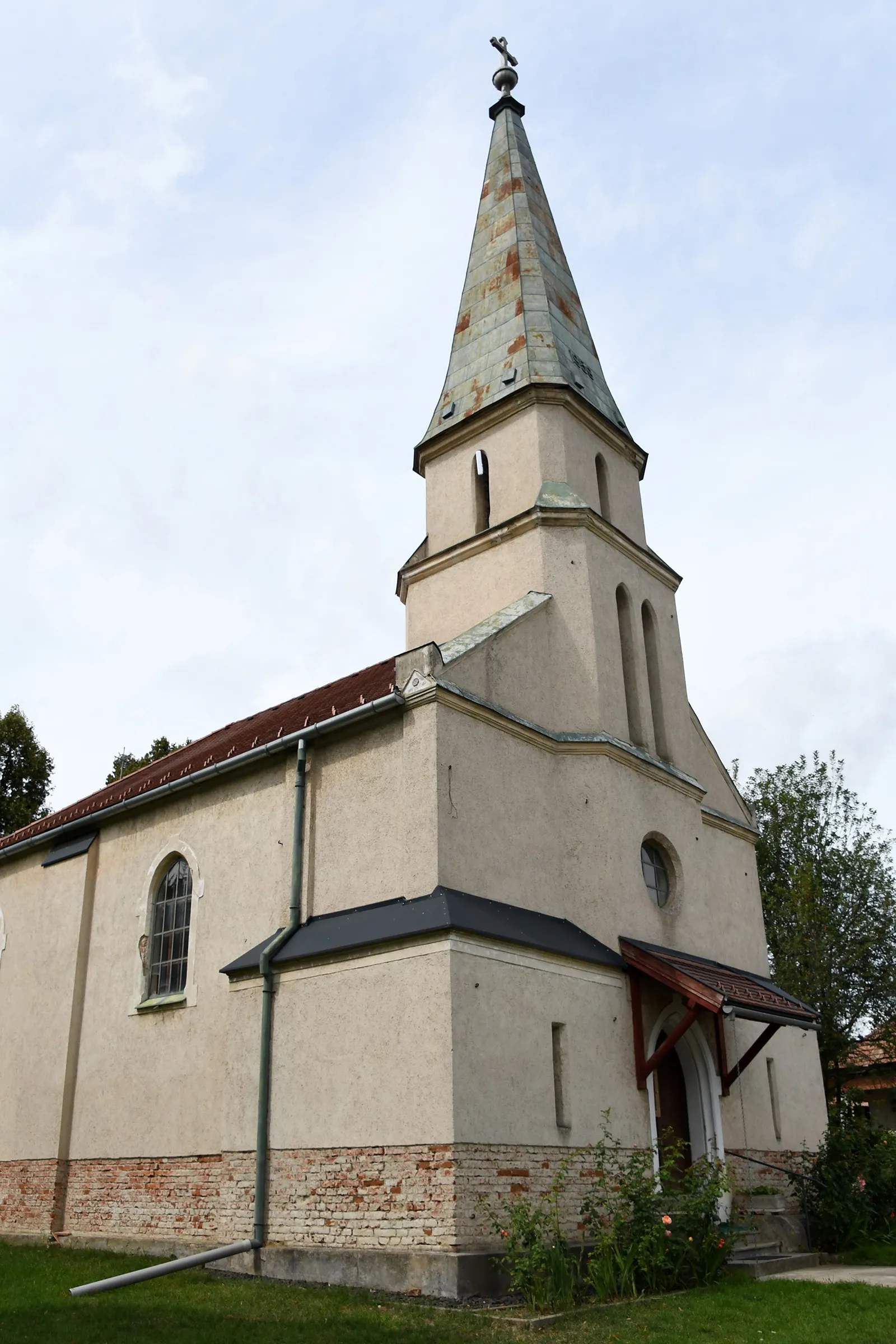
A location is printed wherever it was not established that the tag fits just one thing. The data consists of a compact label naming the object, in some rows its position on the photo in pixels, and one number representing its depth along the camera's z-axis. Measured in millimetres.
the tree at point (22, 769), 30734
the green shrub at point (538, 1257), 9547
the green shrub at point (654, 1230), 10305
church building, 11047
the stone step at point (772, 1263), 11656
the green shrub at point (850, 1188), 13875
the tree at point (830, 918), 27312
